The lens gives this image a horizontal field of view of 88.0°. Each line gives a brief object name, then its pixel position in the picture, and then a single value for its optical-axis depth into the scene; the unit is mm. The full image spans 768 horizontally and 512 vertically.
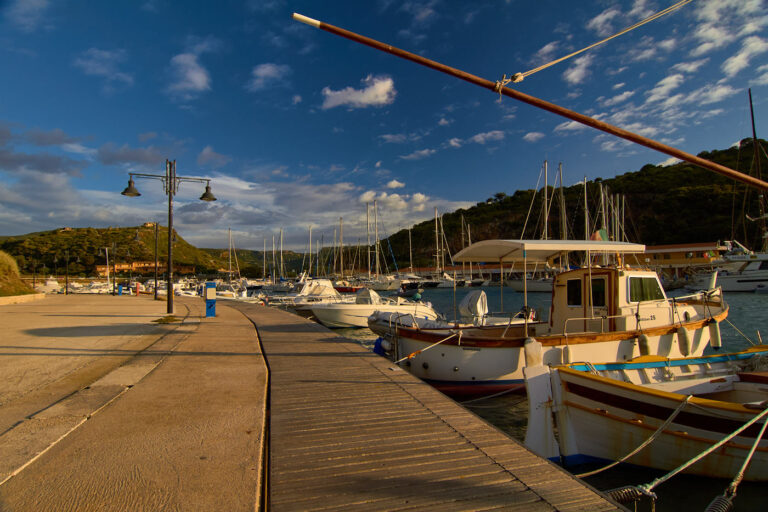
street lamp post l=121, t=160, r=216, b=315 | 16062
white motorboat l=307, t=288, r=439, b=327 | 21203
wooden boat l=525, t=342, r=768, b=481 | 4824
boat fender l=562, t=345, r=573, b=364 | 8266
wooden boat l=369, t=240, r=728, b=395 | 8664
